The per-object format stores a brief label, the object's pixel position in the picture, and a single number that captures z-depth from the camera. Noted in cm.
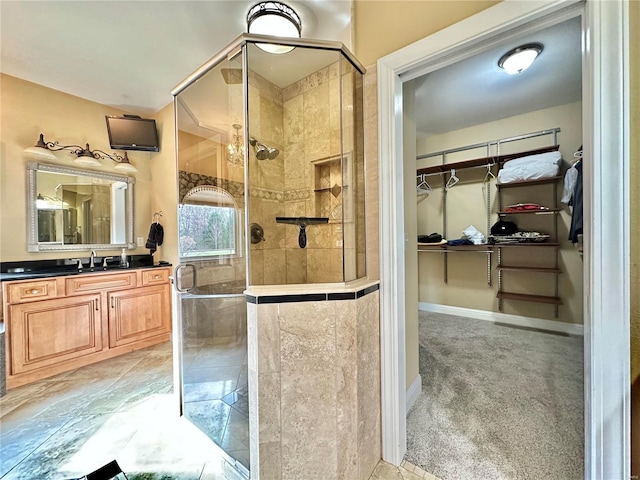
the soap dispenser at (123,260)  278
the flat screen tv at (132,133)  271
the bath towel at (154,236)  292
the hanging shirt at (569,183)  232
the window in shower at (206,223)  175
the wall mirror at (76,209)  240
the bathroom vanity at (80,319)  201
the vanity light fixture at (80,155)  236
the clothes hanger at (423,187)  365
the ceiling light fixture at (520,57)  187
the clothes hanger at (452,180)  344
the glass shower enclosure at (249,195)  139
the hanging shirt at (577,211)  190
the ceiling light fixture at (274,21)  151
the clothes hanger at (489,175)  319
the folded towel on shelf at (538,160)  263
